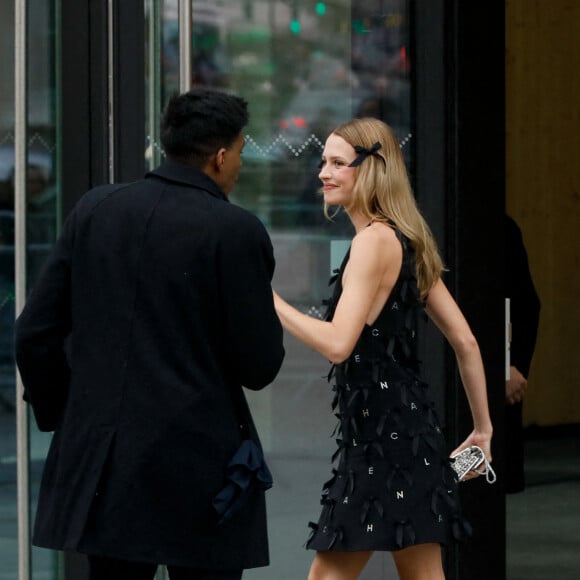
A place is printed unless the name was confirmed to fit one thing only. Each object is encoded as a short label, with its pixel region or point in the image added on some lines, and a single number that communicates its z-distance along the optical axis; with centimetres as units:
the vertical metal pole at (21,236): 1101
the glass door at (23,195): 1106
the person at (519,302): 1306
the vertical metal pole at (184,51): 1097
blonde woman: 852
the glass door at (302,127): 1132
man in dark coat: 680
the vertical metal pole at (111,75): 1109
